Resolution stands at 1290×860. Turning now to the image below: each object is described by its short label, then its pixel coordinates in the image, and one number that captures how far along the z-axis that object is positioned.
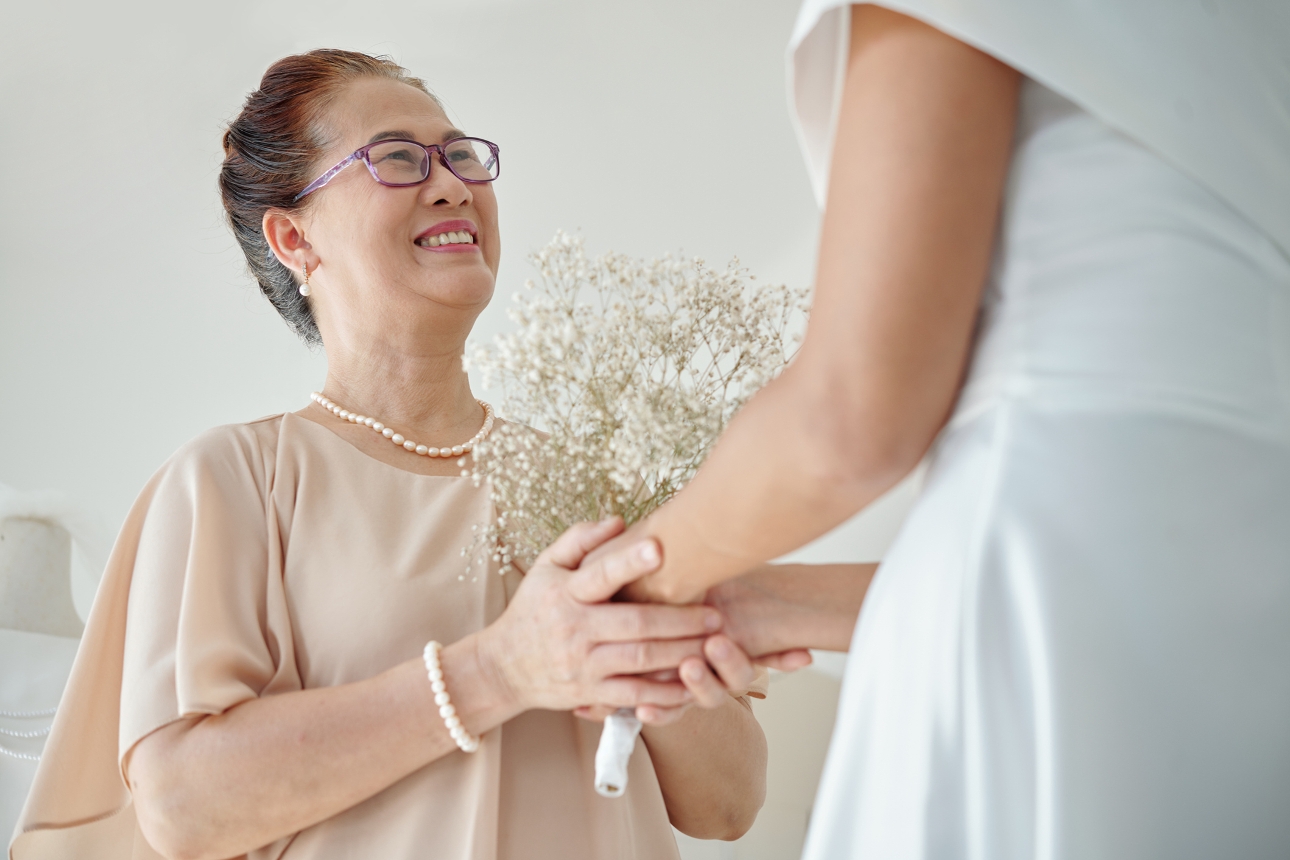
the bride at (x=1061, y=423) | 0.69
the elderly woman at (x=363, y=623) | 1.19
